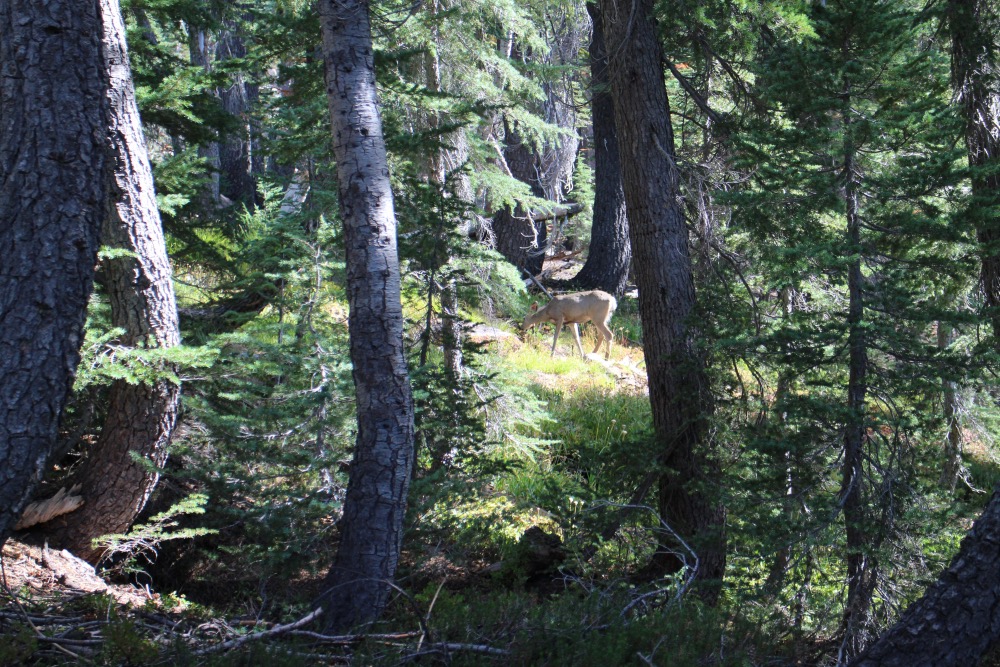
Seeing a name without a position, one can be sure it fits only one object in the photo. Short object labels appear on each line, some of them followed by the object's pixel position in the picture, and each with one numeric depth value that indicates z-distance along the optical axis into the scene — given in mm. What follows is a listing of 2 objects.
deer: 26766
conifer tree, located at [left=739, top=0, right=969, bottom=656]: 10945
